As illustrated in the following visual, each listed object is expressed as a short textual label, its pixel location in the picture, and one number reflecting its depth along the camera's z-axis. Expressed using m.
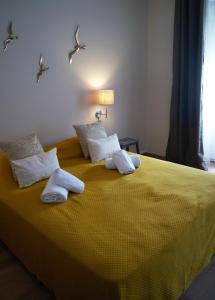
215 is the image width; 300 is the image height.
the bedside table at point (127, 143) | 3.57
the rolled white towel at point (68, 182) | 2.00
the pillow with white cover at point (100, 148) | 2.81
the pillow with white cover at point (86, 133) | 2.93
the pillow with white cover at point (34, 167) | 2.23
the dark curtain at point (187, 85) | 3.34
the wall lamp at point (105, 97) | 3.26
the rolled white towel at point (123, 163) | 2.44
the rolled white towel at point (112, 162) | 2.57
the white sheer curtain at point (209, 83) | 3.27
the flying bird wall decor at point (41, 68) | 2.84
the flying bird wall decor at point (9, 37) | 2.55
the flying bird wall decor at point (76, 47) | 3.09
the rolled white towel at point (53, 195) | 1.88
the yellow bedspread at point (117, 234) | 1.28
